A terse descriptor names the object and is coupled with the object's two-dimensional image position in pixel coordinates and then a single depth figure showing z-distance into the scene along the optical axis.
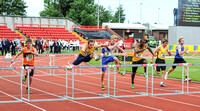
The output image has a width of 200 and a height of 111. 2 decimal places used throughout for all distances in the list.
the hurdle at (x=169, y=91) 11.16
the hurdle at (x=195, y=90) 11.34
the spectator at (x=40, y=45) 36.47
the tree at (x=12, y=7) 68.44
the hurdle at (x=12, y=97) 8.89
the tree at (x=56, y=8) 72.35
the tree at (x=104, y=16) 92.11
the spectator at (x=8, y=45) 33.54
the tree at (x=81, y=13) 67.81
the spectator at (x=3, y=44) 33.15
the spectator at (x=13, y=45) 33.96
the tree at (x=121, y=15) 112.31
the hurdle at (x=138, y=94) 10.47
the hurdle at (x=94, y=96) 9.96
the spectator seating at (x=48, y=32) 44.97
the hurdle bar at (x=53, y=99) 9.37
